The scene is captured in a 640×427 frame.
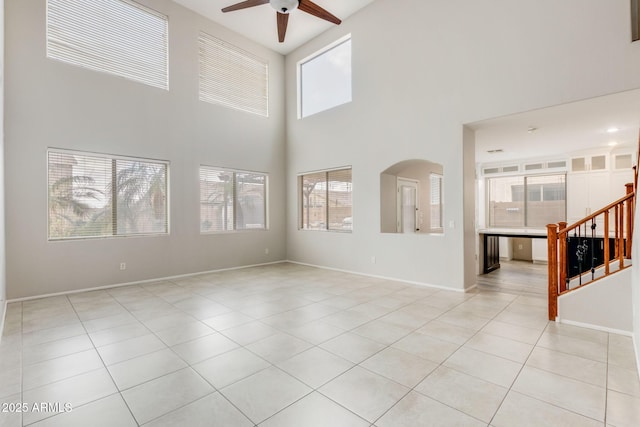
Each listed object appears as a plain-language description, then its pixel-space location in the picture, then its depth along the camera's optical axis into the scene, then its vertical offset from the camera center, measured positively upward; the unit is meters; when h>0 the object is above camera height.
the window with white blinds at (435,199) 7.90 +0.31
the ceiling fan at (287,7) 4.63 +3.27
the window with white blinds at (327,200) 6.86 +0.29
